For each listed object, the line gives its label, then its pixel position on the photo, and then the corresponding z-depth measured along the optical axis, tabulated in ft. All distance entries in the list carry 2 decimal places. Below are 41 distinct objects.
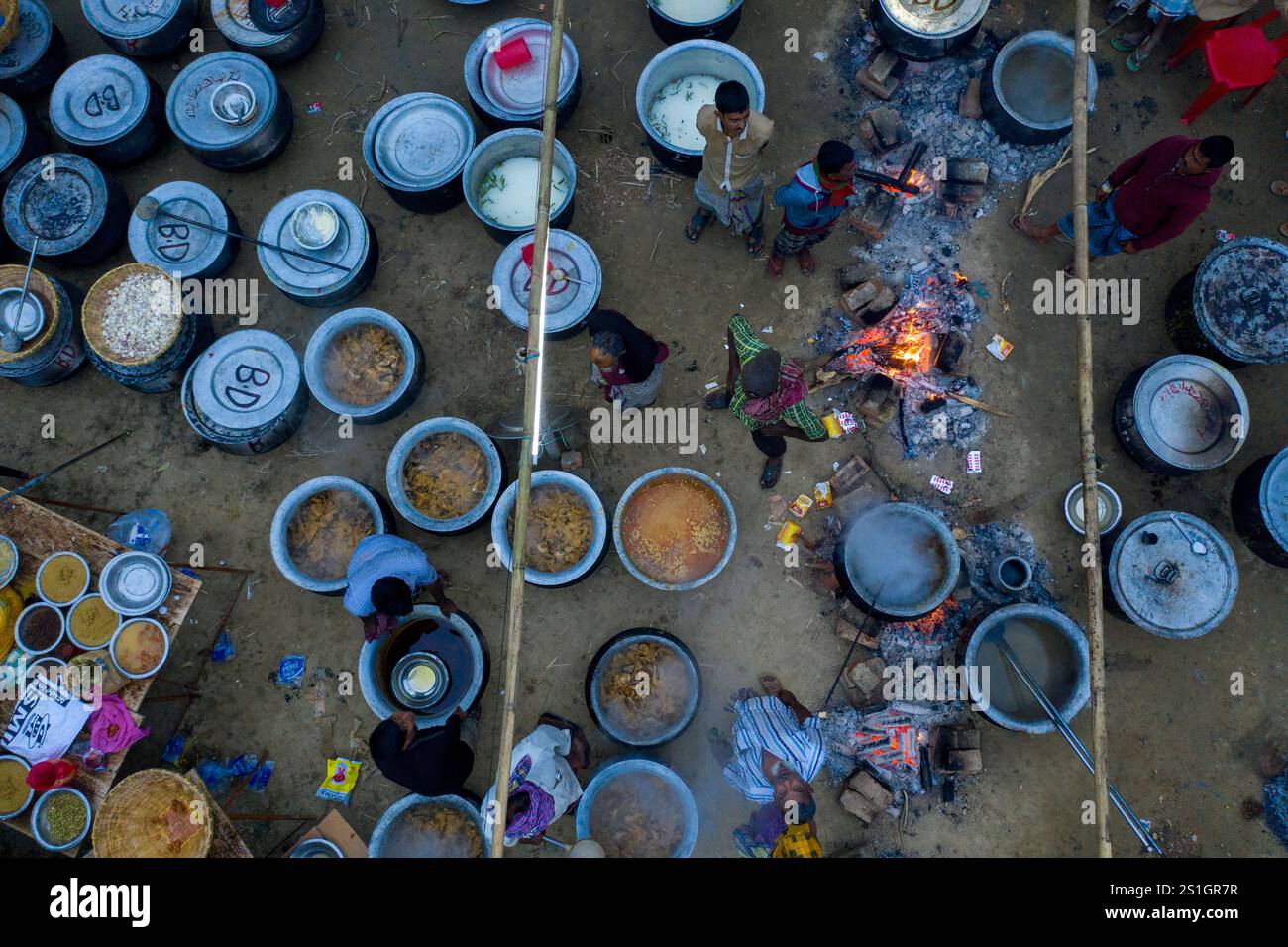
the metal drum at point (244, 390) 18.22
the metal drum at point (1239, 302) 18.13
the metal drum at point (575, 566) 17.11
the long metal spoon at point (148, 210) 18.38
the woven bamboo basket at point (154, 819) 15.05
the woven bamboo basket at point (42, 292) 18.33
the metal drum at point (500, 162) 18.93
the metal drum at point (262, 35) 20.34
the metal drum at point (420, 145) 19.48
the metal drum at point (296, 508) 17.03
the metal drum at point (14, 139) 19.44
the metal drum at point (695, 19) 19.88
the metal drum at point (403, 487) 17.33
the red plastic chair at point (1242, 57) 18.94
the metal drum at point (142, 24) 20.21
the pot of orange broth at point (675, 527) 17.95
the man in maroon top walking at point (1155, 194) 16.03
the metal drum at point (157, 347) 18.16
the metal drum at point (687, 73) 19.10
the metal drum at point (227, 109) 19.58
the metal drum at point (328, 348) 17.95
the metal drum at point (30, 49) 20.08
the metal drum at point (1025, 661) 16.83
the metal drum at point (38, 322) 18.11
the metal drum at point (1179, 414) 17.89
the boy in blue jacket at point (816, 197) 15.71
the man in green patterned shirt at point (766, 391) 15.10
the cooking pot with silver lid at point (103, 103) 19.74
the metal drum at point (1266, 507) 17.35
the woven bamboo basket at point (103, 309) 18.12
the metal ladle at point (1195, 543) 17.19
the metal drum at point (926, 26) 19.44
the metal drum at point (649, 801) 15.95
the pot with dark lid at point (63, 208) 19.11
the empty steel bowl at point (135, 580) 16.33
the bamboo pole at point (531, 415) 13.69
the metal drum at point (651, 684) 17.28
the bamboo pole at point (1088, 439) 14.14
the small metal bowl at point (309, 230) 18.33
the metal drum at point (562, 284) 18.49
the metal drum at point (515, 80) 19.47
